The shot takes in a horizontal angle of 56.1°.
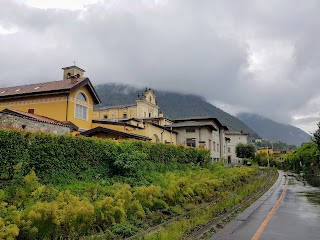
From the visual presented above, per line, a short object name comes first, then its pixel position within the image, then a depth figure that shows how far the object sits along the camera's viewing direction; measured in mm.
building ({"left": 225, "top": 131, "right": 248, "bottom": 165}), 97688
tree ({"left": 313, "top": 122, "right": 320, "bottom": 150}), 42691
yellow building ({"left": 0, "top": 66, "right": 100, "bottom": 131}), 30203
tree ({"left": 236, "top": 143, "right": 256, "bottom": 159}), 85500
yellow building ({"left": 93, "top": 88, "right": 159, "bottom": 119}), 65688
